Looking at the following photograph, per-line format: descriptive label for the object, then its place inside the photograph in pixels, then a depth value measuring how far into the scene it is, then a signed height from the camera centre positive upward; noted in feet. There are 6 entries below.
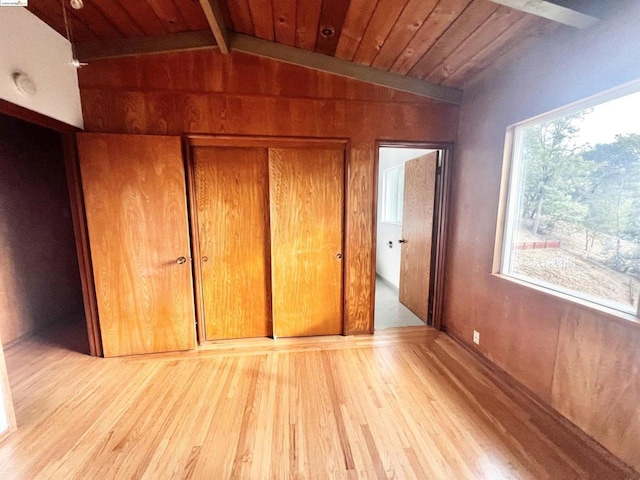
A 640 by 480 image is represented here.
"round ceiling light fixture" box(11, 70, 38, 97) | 4.75 +2.40
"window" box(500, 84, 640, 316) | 3.96 +0.08
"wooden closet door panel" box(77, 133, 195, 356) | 6.23 -0.90
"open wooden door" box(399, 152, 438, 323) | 8.38 -0.93
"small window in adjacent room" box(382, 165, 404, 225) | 12.14 +0.62
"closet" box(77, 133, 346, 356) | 6.36 -0.88
